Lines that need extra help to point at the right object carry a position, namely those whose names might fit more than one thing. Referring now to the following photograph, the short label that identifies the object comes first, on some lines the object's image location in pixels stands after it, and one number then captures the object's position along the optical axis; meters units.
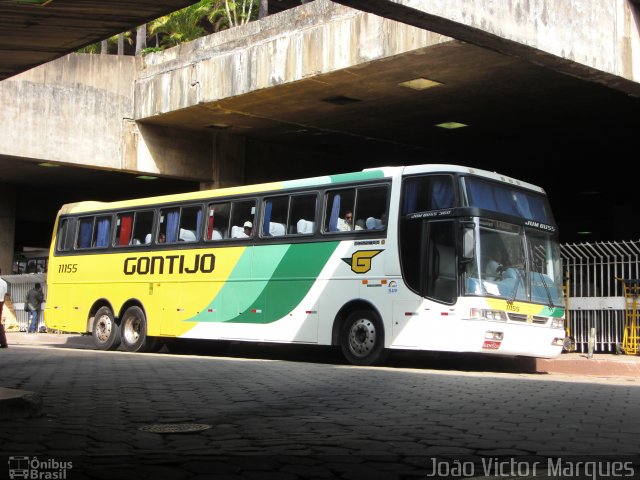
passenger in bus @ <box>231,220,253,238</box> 18.64
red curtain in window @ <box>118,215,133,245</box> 21.44
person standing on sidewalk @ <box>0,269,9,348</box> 18.98
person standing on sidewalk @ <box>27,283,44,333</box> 30.88
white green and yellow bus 15.09
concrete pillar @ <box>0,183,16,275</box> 33.53
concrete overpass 15.50
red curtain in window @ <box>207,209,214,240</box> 19.50
